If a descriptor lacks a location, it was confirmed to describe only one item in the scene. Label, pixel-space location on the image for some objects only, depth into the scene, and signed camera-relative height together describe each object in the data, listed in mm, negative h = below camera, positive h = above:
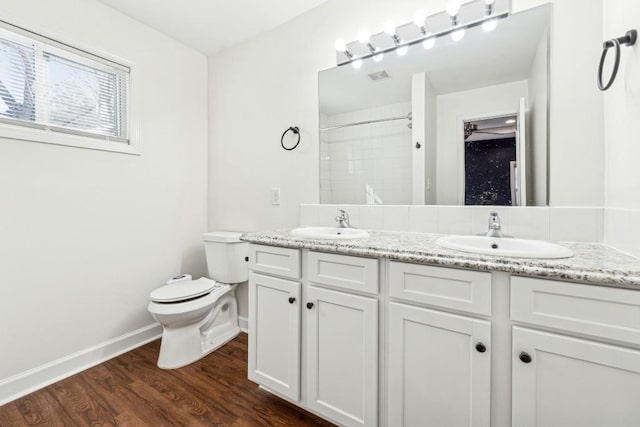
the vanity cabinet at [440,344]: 757 -464
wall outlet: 2107 +116
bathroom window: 1552 +753
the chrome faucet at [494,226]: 1249 -67
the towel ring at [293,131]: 1994 +585
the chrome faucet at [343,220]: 1709 -53
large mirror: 1298 +494
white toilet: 1784 -635
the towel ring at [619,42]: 917 +577
